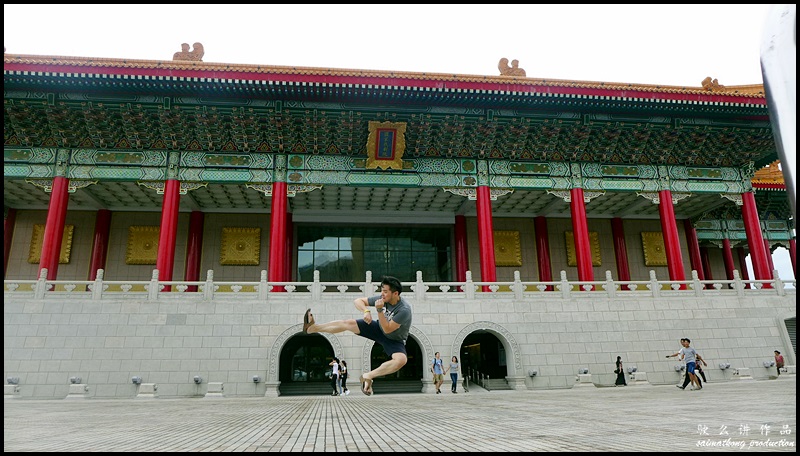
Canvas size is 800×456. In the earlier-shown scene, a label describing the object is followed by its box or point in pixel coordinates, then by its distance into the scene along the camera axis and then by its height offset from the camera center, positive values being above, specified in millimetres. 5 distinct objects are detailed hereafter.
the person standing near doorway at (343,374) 12648 -604
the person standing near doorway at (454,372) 12917 -627
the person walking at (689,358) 11008 -345
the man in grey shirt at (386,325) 4949 +229
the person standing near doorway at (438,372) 12586 -599
